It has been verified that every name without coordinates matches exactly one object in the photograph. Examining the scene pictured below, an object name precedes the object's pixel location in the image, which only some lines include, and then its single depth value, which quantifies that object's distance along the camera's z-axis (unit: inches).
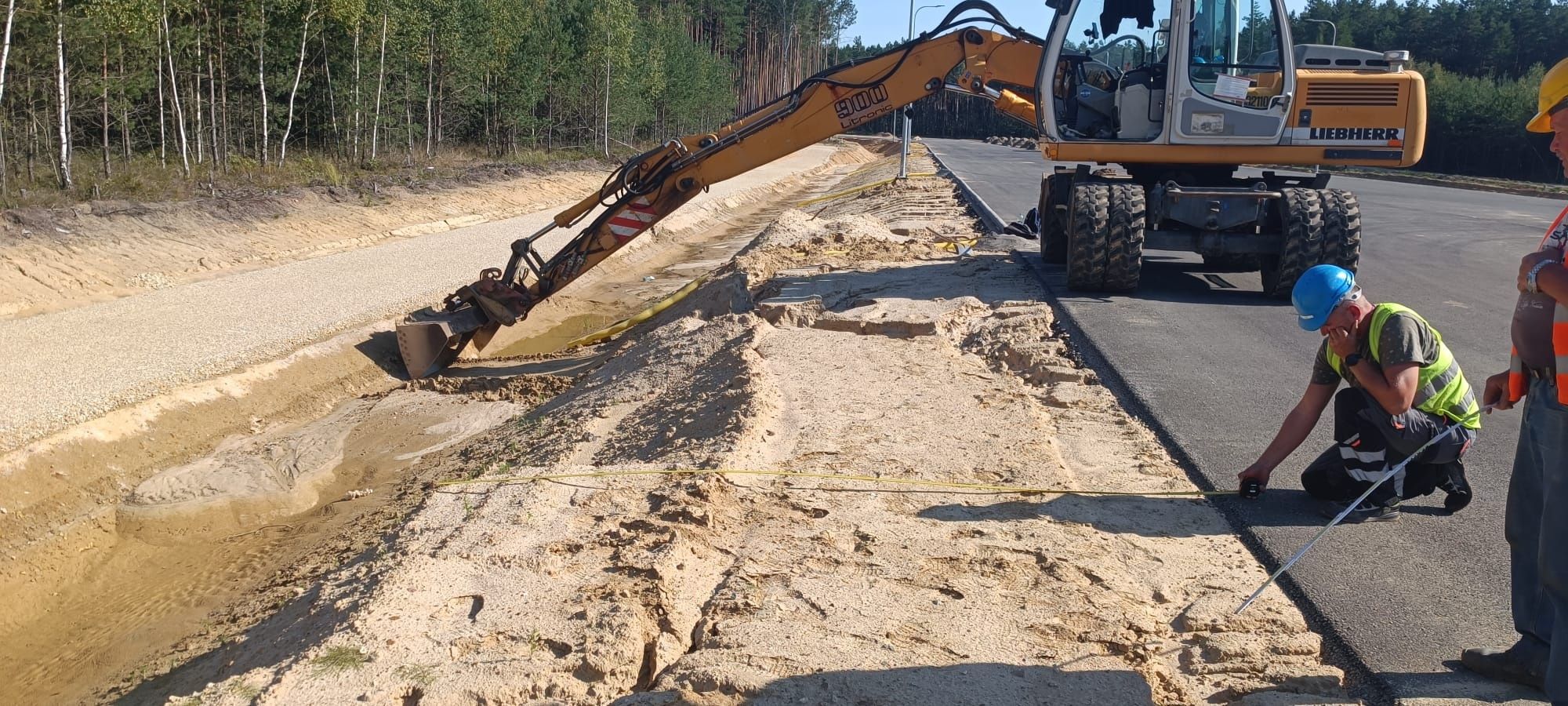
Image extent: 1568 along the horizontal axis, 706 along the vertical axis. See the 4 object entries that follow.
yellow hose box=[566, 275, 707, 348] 506.6
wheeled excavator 399.5
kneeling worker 177.3
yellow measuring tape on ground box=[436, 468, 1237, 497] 214.5
